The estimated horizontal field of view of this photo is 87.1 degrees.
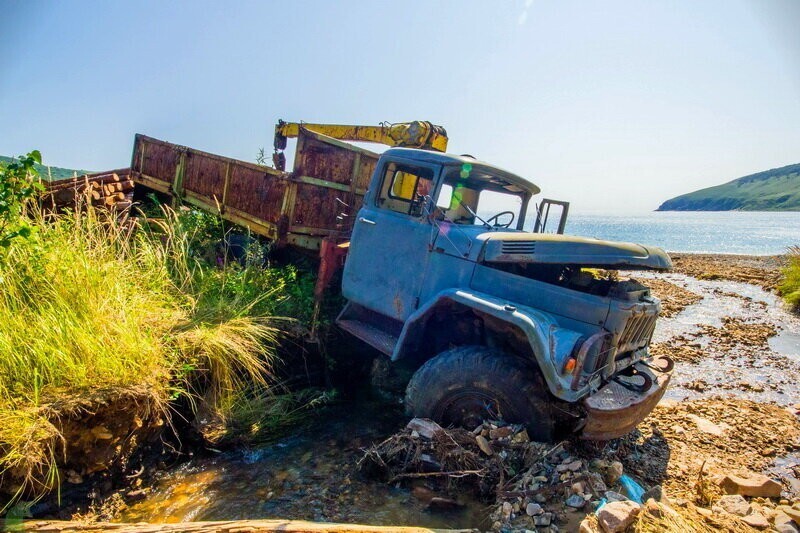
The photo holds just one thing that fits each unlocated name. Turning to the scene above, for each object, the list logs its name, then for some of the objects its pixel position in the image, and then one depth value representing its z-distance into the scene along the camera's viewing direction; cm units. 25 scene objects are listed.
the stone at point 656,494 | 258
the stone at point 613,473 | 274
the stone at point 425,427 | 299
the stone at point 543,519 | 231
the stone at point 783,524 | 238
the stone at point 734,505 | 258
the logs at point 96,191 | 500
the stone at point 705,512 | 245
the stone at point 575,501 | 239
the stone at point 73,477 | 252
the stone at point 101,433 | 260
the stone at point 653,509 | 218
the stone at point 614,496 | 234
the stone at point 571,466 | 262
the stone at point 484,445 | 282
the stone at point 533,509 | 238
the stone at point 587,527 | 205
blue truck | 293
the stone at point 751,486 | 294
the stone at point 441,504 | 266
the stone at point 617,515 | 203
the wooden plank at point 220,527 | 207
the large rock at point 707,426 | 400
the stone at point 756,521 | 241
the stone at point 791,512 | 252
